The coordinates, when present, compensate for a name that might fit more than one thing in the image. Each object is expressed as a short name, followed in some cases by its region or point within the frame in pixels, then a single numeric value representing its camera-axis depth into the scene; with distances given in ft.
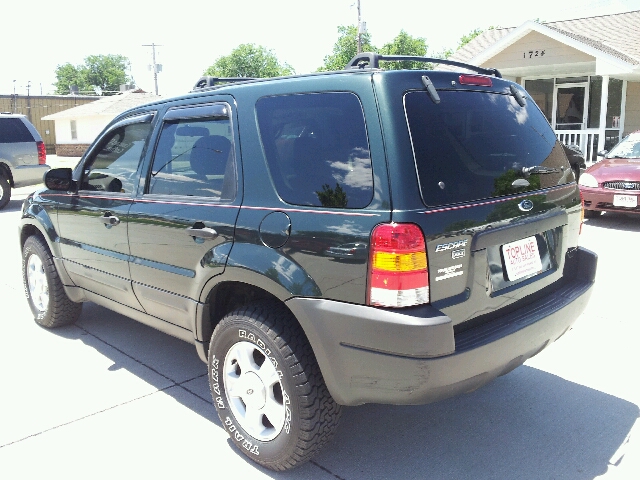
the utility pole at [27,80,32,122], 138.50
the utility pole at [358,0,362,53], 121.02
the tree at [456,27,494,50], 254.47
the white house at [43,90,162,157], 126.00
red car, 29.81
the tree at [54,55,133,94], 328.08
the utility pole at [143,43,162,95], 138.21
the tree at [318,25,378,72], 204.32
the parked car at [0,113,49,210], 43.06
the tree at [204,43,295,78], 265.95
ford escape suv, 8.00
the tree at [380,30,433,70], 204.33
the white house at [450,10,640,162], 53.88
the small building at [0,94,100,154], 135.03
